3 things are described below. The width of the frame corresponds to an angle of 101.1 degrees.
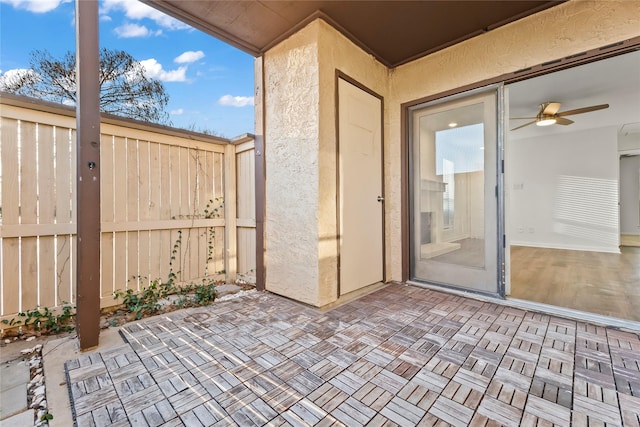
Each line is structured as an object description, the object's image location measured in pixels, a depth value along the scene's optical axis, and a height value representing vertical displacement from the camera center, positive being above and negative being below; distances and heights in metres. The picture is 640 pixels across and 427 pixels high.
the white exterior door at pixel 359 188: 2.74 +0.26
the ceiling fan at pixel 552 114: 4.22 +1.64
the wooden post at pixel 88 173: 1.75 +0.28
